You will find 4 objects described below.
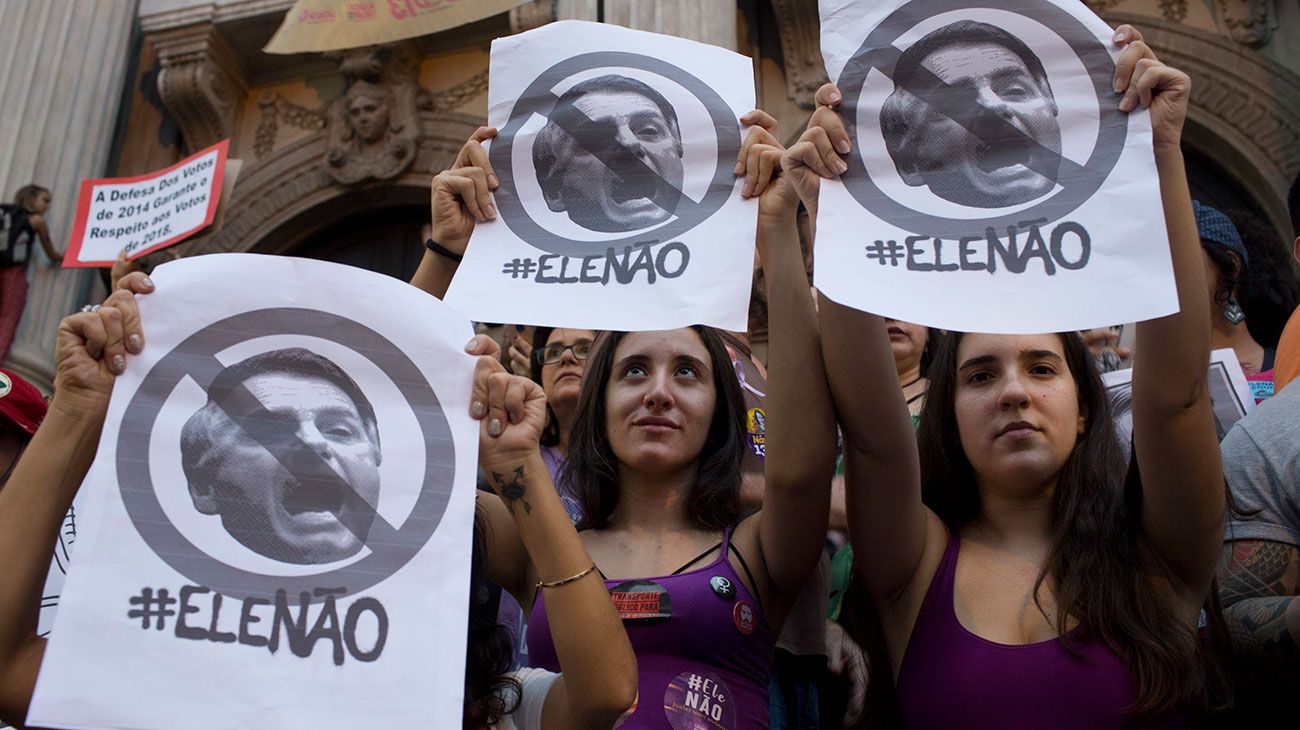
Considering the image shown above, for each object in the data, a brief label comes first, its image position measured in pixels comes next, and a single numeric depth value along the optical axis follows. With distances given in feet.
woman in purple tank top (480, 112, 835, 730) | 6.61
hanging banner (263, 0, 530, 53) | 18.43
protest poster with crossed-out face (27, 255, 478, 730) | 5.10
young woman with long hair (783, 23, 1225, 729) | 6.00
